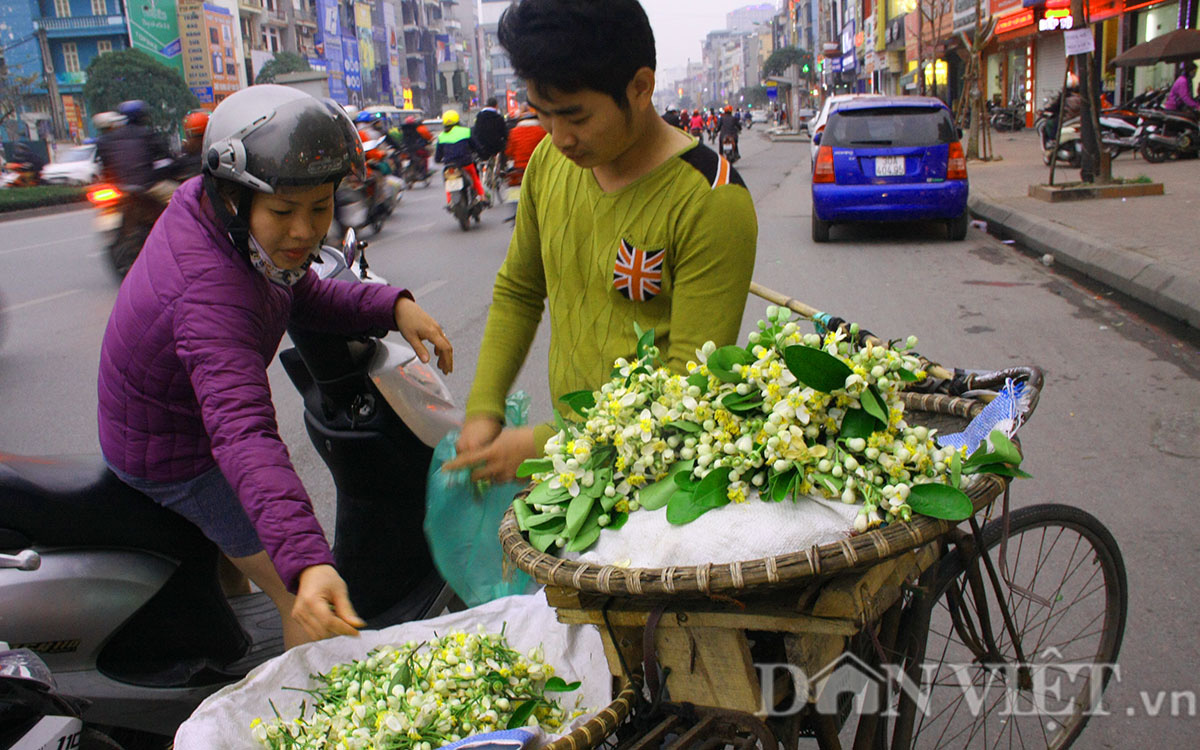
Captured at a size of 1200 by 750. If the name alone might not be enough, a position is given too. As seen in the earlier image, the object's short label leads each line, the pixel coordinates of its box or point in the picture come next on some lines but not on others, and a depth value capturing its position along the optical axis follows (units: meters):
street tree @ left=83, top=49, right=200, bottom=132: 37.41
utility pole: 47.78
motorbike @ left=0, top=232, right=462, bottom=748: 2.01
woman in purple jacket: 1.54
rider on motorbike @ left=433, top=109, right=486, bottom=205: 12.91
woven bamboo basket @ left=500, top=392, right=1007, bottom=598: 1.33
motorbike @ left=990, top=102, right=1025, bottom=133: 28.69
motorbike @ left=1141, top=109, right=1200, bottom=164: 16.06
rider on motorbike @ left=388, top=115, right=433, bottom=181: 19.25
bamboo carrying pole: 2.04
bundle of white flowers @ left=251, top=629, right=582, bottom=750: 1.65
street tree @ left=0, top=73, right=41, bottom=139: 29.06
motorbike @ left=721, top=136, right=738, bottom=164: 24.90
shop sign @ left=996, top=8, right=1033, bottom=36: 25.61
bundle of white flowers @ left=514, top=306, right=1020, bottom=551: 1.46
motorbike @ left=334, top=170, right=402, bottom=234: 11.63
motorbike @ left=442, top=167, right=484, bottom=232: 12.99
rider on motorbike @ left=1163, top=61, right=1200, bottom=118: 16.45
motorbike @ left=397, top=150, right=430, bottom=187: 20.02
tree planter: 11.73
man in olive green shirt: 1.69
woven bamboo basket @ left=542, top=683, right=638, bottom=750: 1.46
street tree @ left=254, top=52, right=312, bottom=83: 51.91
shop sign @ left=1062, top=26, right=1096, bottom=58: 11.07
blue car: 10.30
